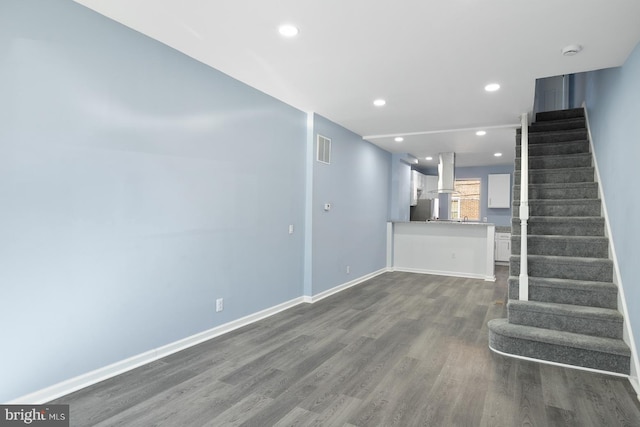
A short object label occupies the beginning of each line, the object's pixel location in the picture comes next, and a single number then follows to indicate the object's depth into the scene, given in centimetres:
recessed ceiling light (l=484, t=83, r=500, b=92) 361
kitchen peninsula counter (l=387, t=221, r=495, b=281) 664
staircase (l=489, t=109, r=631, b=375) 288
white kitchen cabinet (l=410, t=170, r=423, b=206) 853
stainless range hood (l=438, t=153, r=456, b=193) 736
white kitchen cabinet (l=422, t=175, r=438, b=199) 943
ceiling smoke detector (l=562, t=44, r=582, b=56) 278
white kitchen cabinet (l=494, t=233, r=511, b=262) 823
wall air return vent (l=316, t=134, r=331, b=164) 491
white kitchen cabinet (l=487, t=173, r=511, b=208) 880
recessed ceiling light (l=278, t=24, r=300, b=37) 256
